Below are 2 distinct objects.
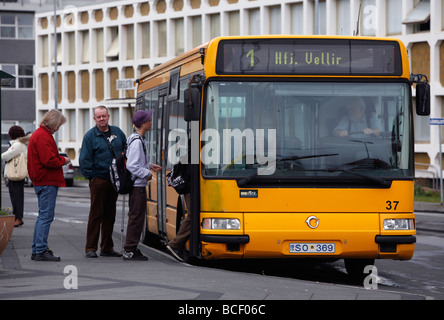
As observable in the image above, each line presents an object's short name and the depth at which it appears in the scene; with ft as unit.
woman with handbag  62.64
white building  136.26
